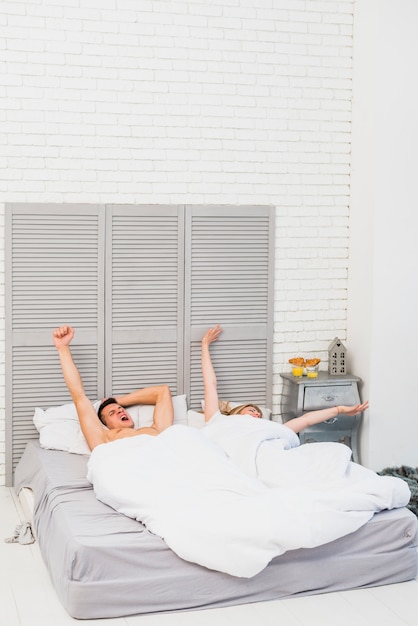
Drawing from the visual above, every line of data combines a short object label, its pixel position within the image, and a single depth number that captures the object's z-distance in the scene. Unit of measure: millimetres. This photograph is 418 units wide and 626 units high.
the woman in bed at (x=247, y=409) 5156
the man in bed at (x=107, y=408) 4836
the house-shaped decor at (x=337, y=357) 5648
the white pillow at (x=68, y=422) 5027
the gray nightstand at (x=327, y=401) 5441
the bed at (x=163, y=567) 3439
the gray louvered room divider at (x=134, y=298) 5238
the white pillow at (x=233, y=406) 5426
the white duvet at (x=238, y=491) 3449
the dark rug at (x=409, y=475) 4781
